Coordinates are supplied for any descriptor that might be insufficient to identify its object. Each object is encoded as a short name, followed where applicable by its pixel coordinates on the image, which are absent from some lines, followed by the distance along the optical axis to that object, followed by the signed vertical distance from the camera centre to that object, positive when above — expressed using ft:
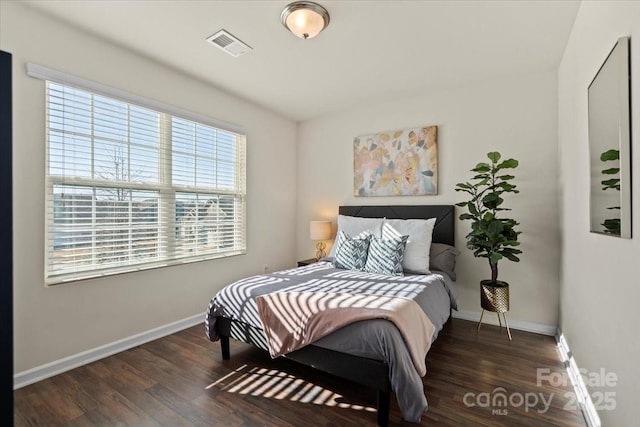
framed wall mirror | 3.92 +1.10
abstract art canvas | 11.73 +2.25
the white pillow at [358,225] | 10.97 -0.37
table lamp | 13.52 -0.69
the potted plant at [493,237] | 9.00 -0.66
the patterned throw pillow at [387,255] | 9.36 -1.27
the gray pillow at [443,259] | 10.40 -1.52
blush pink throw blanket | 5.83 -2.12
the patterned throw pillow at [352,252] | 9.94 -1.23
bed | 5.36 -2.46
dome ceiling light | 6.79 +4.71
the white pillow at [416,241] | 9.71 -0.85
